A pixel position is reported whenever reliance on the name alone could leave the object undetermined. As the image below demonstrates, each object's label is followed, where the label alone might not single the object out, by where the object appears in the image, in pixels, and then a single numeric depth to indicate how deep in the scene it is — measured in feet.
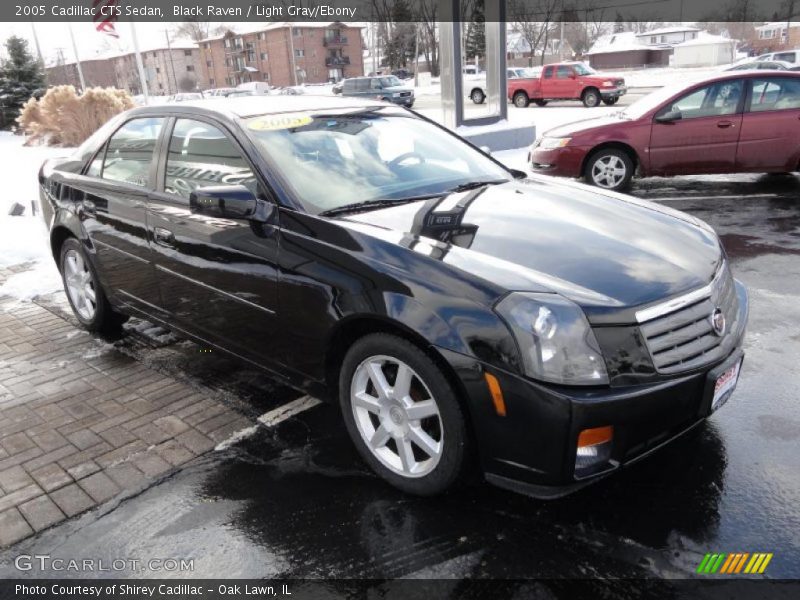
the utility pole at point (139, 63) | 87.02
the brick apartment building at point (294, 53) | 264.52
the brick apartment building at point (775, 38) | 220.23
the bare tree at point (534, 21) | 216.74
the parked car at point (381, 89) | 105.60
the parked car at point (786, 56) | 106.32
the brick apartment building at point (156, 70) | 296.92
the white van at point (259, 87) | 190.13
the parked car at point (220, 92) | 173.46
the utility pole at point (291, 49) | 233.68
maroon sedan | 27.20
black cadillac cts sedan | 7.64
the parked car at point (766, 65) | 80.94
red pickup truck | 85.71
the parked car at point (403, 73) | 226.77
